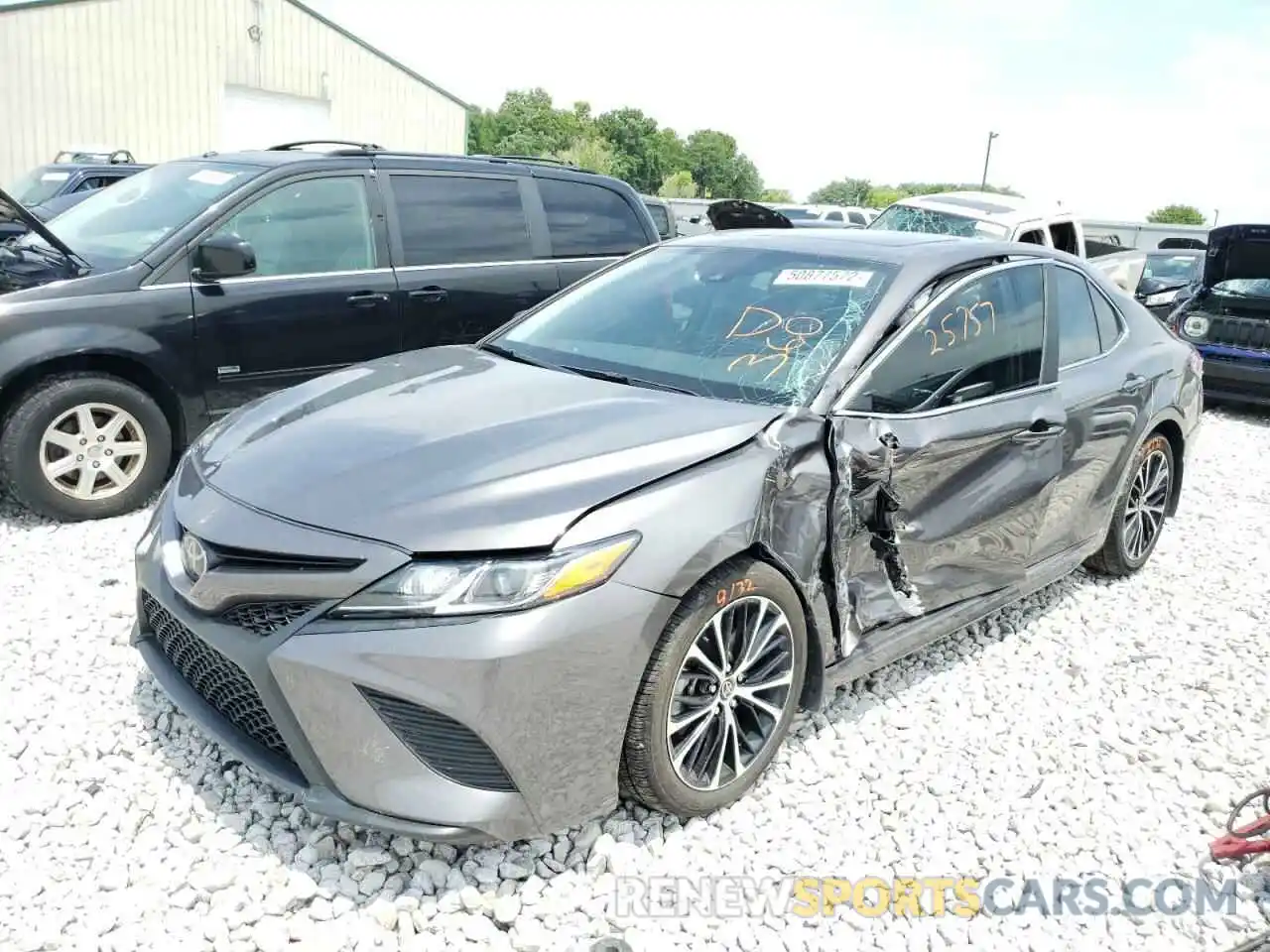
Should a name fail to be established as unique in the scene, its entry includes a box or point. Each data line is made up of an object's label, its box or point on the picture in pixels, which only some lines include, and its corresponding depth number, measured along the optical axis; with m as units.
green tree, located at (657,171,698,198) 74.00
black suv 4.68
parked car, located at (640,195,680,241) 14.62
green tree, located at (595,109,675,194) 98.06
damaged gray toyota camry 2.33
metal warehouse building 20.62
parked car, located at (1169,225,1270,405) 9.07
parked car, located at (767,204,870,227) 23.89
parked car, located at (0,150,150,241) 11.59
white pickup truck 9.25
